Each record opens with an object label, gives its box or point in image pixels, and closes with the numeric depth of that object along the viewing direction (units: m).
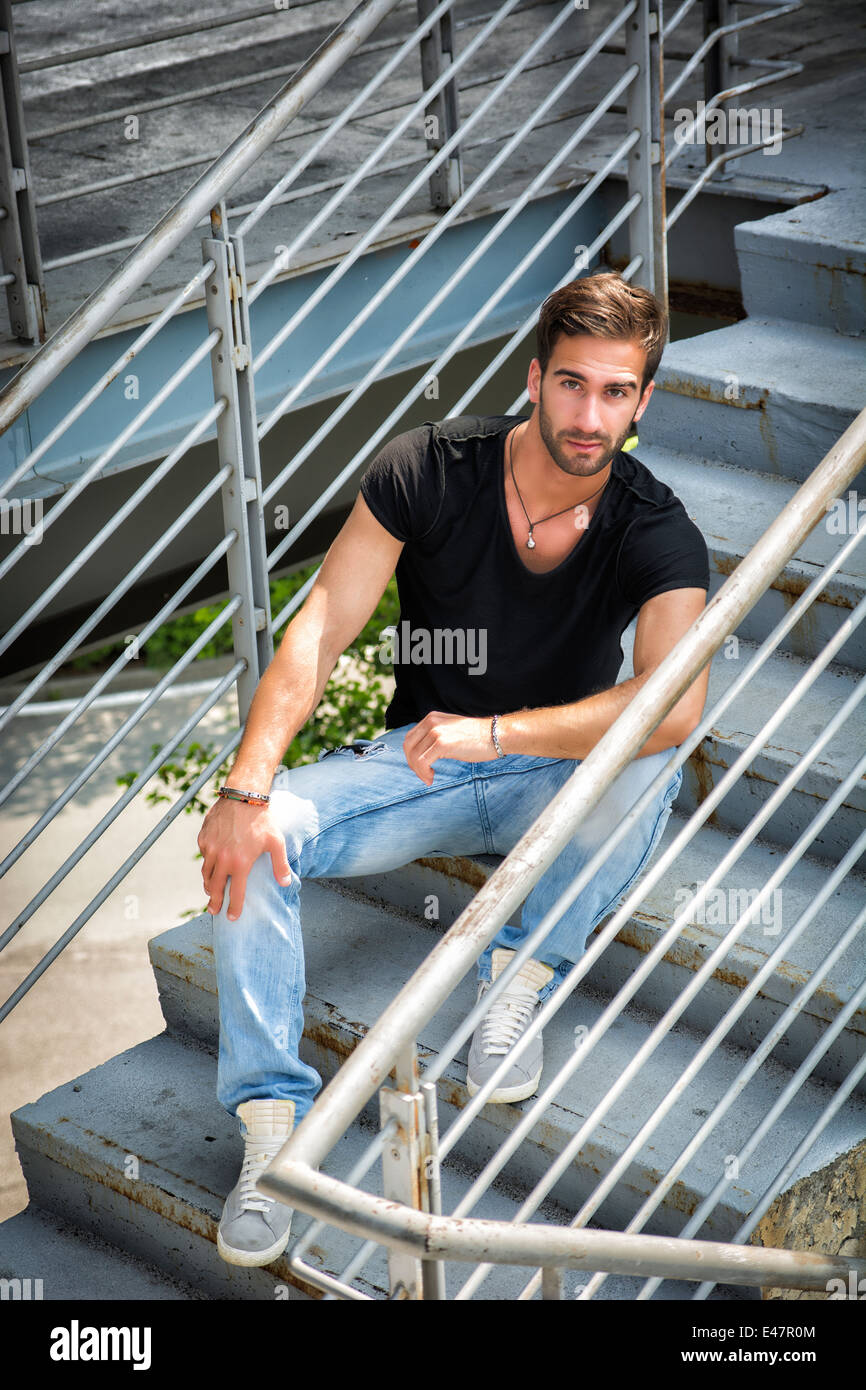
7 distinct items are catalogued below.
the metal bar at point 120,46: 3.86
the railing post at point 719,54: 4.02
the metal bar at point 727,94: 3.77
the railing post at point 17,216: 3.51
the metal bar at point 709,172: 3.71
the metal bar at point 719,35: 3.74
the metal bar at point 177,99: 3.83
